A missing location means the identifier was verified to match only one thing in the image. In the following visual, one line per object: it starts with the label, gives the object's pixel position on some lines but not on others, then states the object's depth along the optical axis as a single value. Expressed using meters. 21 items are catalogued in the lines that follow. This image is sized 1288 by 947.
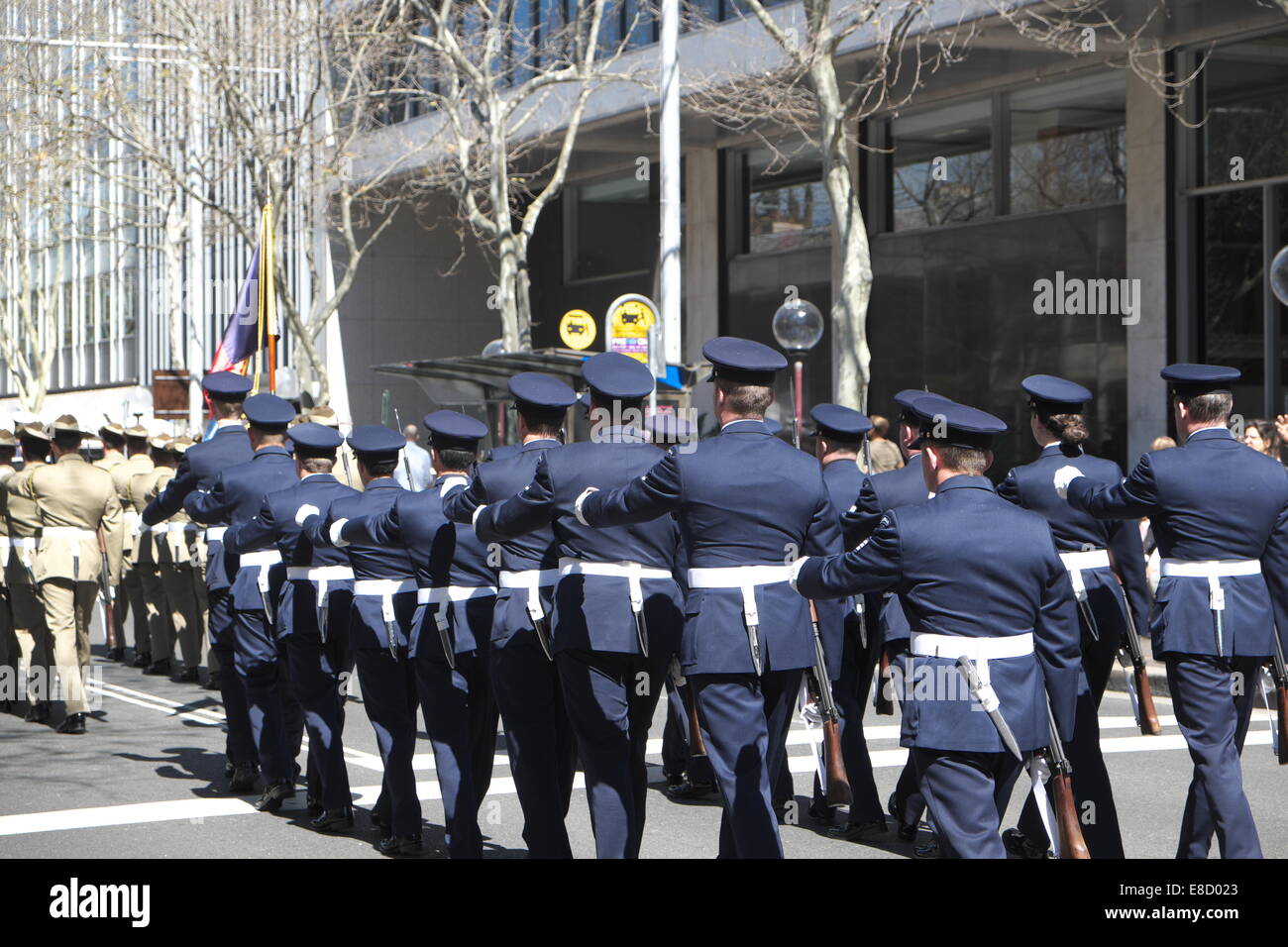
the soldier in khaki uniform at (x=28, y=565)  11.63
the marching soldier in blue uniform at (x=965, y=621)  5.34
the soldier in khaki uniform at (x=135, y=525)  14.59
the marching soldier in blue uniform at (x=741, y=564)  5.97
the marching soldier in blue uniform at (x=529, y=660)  6.68
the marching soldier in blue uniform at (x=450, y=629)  7.24
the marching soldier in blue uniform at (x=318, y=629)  8.12
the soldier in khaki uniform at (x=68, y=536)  11.38
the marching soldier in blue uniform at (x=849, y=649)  8.01
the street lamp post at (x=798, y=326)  21.33
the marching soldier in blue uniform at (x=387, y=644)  7.59
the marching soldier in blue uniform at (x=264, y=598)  8.62
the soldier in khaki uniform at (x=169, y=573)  13.70
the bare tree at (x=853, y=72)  15.98
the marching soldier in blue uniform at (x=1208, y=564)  6.56
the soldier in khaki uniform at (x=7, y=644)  12.52
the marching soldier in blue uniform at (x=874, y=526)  6.83
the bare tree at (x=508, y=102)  21.52
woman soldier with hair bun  7.26
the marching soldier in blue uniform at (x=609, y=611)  6.36
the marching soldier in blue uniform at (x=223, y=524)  9.04
